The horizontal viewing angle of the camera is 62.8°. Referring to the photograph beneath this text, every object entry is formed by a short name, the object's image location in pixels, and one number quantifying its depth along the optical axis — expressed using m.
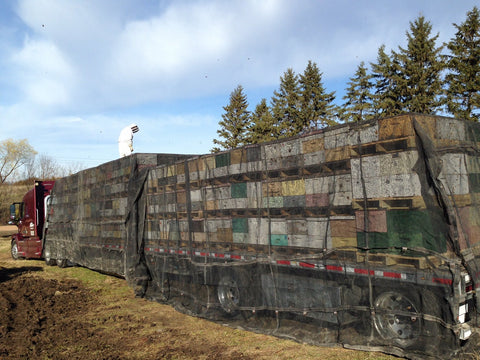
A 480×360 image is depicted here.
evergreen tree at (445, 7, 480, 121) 25.55
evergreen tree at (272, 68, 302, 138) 41.31
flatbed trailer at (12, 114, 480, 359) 4.74
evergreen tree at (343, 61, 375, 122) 34.62
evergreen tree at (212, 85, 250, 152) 46.03
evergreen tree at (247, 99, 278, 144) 40.25
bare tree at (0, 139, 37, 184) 51.56
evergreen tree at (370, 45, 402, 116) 30.02
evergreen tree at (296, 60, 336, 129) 40.66
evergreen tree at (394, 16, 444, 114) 28.28
